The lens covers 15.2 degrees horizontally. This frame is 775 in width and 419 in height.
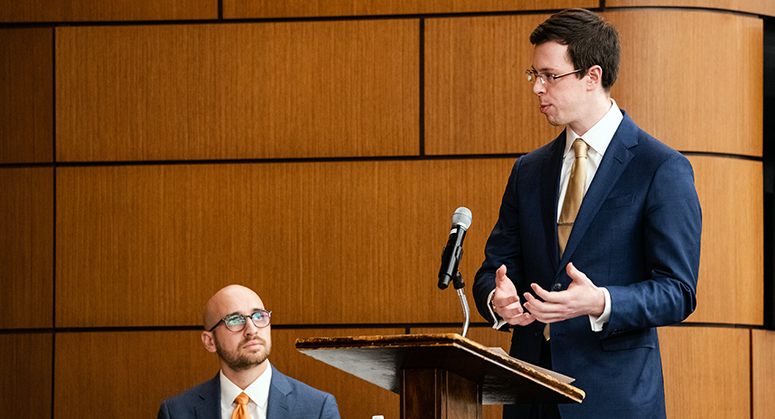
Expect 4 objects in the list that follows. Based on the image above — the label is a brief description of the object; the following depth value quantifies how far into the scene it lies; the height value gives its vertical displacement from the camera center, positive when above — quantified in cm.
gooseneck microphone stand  632 -6
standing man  639 +0
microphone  630 +0
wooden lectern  544 -14
